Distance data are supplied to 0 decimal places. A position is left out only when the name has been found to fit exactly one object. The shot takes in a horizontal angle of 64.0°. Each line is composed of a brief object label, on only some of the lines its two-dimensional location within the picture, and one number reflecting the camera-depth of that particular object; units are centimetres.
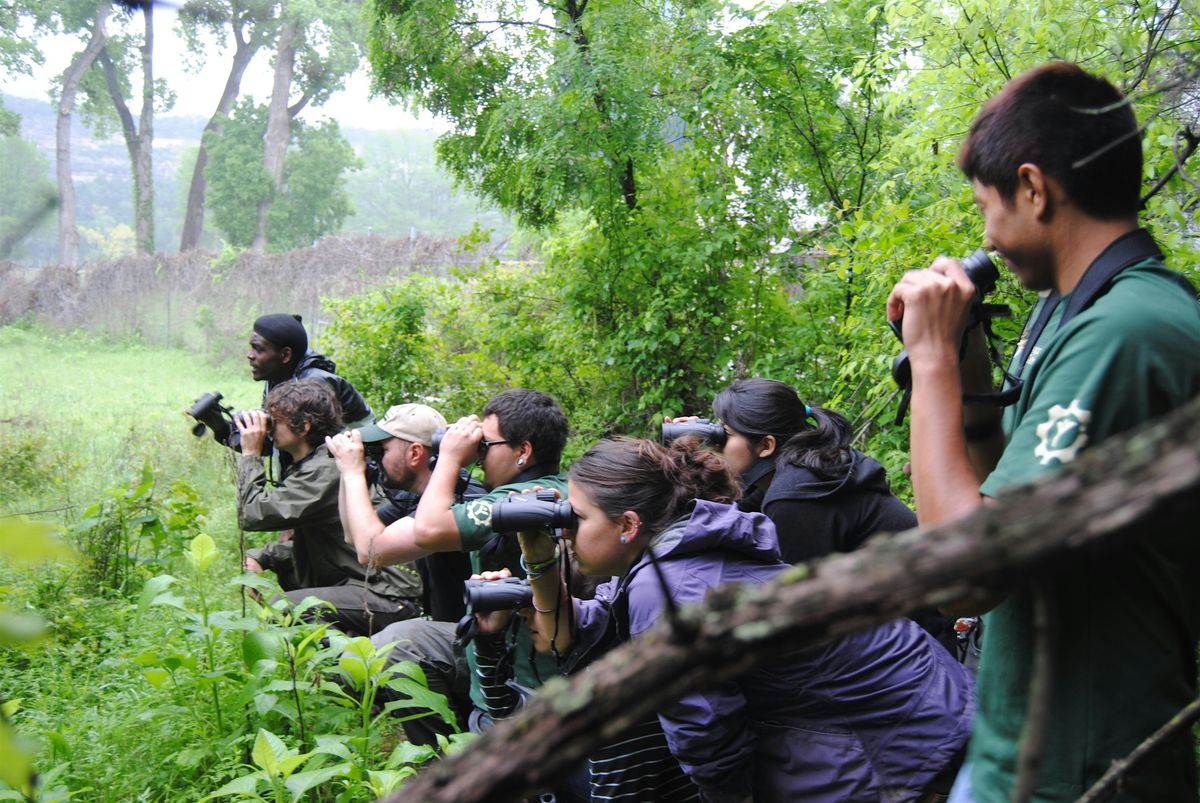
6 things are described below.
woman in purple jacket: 201
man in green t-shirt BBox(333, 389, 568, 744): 300
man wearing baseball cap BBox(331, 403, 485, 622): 345
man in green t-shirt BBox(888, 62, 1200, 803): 113
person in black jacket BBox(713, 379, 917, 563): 279
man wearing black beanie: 484
